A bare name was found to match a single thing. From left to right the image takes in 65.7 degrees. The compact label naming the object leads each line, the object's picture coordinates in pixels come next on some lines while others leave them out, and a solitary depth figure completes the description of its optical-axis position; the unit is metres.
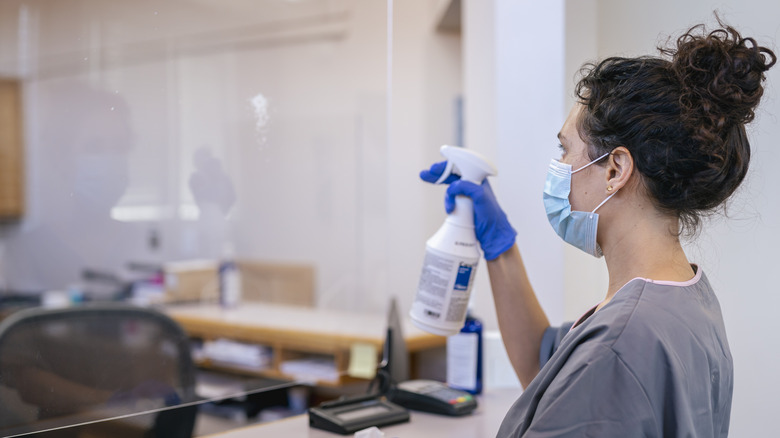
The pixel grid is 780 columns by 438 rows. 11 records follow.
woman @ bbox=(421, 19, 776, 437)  0.71
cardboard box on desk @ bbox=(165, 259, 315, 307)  2.76
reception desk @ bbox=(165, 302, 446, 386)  2.09
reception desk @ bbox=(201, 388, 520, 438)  1.12
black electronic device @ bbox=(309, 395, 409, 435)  1.11
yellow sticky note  1.89
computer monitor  1.37
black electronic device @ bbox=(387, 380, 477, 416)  1.22
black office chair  1.09
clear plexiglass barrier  1.79
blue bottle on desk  1.38
